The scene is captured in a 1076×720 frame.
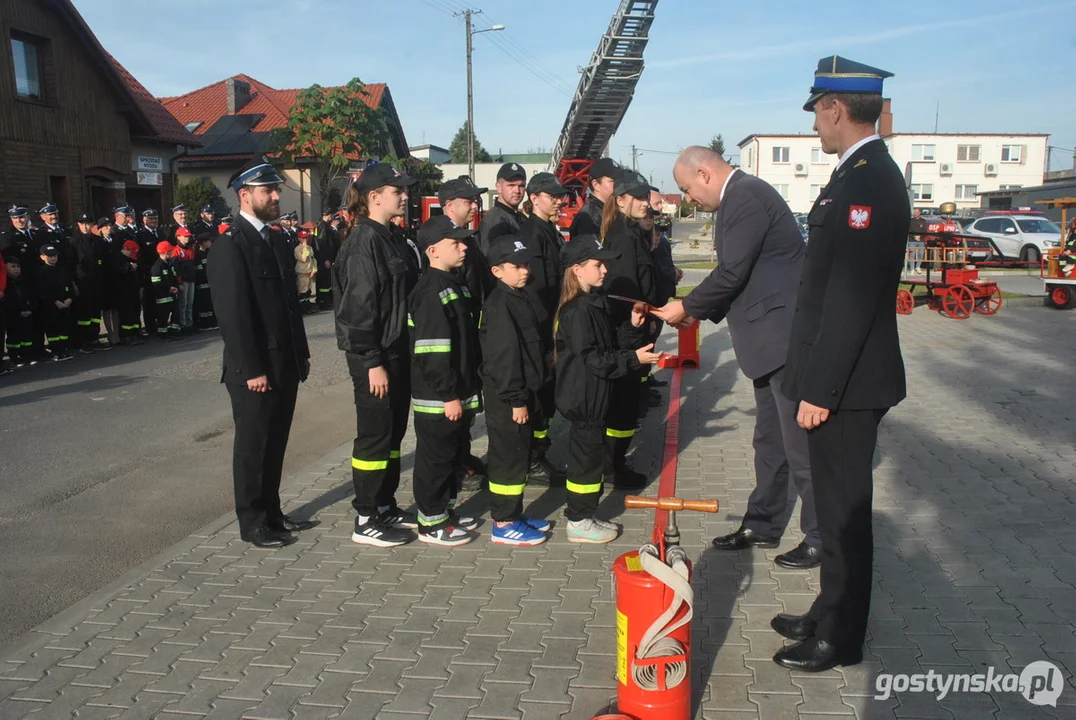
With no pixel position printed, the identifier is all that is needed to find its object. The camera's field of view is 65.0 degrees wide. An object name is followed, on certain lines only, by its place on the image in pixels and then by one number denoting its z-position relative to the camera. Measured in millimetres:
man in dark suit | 4293
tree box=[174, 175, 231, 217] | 26375
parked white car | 26781
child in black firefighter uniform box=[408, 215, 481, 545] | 4758
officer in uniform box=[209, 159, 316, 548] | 4742
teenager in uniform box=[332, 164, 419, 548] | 4824
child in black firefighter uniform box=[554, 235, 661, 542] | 4910
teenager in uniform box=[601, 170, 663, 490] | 5824
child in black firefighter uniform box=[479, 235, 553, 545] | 4812
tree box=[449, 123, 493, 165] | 72875
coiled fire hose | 2945
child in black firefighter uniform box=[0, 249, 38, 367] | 10734
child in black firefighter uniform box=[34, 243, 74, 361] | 11203
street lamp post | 33781
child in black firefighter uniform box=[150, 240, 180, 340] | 13062
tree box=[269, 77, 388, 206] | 28109
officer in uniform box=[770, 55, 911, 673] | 3104
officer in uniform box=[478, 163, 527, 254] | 6375
